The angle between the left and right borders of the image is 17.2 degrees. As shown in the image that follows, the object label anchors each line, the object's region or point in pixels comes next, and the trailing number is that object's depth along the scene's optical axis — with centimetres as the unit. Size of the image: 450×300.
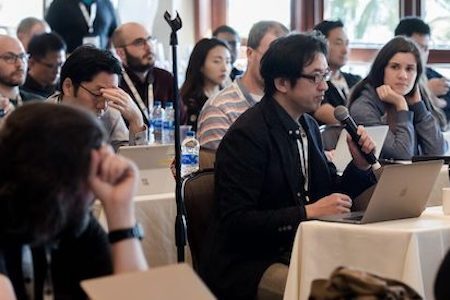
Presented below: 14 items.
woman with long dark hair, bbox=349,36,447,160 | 731
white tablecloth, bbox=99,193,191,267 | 559
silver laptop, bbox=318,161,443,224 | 438
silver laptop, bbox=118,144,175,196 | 533
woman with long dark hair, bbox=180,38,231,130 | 943
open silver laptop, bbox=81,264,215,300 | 236
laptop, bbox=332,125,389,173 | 623
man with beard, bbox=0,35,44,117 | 818
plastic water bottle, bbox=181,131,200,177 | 669
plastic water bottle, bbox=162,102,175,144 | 726
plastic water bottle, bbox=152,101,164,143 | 736
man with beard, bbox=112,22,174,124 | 867
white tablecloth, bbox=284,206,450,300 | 430
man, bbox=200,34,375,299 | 477
